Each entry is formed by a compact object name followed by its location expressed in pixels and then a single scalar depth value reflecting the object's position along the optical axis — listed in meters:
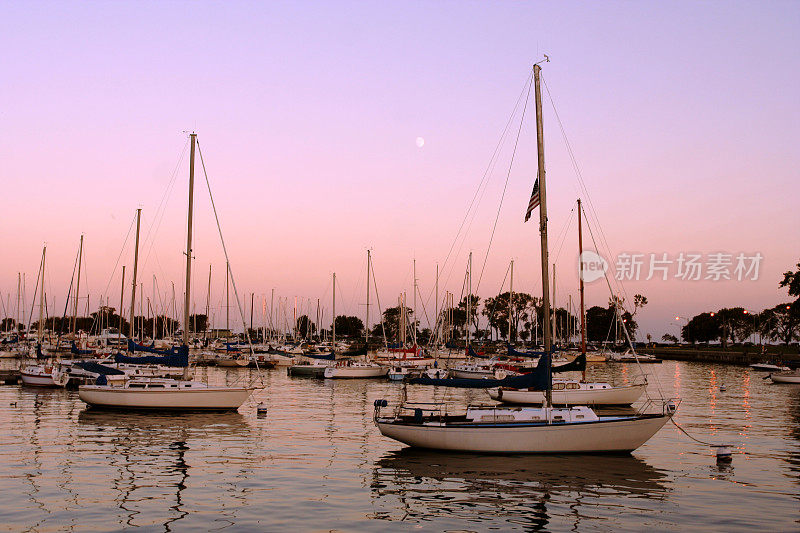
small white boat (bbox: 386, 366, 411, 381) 69.27
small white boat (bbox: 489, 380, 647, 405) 43.69
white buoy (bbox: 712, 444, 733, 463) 25.92
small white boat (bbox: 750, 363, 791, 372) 92.00
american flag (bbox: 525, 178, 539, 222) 28.80
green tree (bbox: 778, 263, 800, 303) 107.94
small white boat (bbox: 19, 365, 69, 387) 53.36
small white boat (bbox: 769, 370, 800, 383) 69.31
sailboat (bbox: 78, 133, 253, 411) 38.31
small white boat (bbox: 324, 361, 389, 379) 70.75
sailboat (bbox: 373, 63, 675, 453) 26.11
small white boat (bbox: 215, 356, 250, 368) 89.00
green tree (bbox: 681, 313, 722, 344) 194.50
